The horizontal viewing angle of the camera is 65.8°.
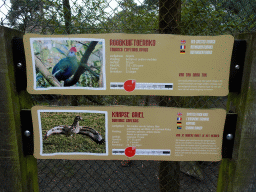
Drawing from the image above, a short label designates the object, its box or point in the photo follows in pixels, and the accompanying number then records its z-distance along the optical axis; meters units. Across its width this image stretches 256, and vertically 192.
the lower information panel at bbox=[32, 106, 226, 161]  0.56
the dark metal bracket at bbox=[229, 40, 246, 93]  0.53
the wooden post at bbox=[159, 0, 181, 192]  0.66
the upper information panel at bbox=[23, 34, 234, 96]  0.53
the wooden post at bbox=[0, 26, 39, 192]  0.52
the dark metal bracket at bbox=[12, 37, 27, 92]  0.53
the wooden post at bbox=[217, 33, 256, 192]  0.52
